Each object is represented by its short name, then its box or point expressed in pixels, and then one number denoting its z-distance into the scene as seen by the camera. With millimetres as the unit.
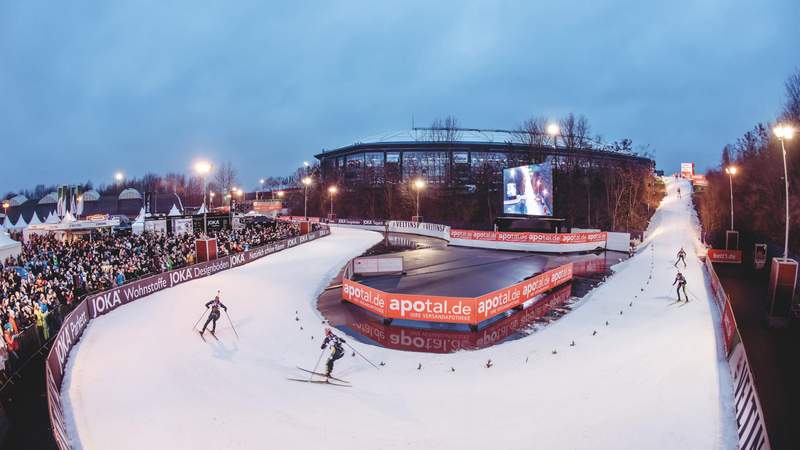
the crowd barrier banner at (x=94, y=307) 9070
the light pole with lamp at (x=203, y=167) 24992
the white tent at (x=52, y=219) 38875
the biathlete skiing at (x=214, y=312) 15539
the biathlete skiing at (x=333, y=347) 11961
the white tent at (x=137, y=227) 36178
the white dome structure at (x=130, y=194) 59606
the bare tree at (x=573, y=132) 62625
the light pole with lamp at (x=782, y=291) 16266
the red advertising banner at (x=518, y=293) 17188
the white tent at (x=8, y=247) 23297
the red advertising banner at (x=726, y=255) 32188
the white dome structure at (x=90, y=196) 64144
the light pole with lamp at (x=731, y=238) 33500
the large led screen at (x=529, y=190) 37500
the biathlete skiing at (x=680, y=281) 20016
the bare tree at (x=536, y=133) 63472
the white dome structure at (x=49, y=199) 61759
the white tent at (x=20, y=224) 43450
